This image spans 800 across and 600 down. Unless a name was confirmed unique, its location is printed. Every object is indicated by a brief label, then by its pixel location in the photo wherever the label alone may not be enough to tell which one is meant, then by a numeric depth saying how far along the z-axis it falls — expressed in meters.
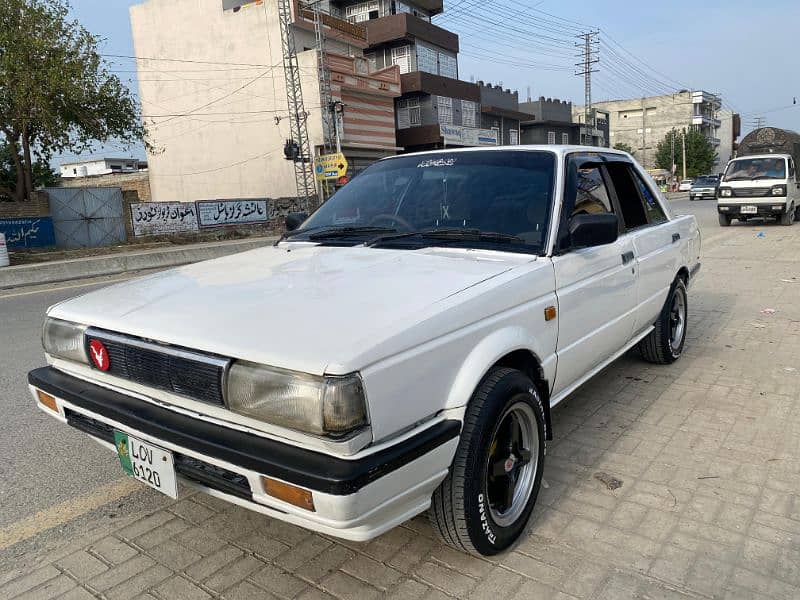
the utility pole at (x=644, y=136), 81.50
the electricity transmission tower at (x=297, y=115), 30.53
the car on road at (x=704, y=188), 35.58
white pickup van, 16.19
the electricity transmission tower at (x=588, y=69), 53.31
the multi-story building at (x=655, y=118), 82.94
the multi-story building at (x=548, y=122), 51.84
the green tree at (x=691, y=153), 70.44
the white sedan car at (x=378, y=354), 1.86
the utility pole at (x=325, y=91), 31.30
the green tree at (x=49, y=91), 18.72
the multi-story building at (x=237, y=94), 33.78
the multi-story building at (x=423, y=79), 38.09
